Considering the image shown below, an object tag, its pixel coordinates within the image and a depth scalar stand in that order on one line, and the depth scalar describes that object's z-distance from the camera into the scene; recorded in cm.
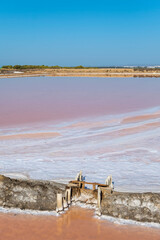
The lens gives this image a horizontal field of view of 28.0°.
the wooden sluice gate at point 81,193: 507
